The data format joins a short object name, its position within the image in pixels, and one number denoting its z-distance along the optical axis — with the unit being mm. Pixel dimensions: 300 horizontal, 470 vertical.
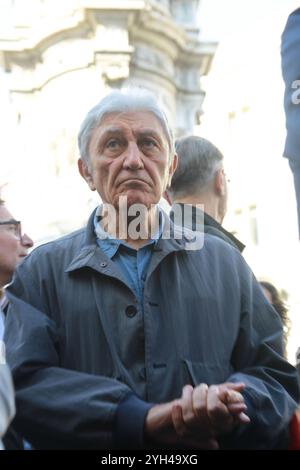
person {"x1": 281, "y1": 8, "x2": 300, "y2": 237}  2678
